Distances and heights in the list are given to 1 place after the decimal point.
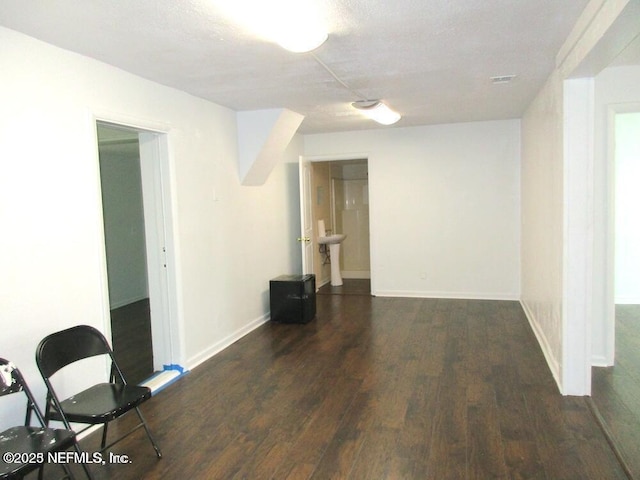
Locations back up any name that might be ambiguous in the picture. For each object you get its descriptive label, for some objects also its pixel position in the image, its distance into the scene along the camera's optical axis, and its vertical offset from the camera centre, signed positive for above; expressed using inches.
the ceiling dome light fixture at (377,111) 183.6 +40.4
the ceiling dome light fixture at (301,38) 94.3 +35.7
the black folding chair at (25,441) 75.1 -38.5
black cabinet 216.7 -41.2
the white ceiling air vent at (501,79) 152.0 +41.5
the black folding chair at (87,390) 93.6 -38.5
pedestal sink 308.7 -34.4
